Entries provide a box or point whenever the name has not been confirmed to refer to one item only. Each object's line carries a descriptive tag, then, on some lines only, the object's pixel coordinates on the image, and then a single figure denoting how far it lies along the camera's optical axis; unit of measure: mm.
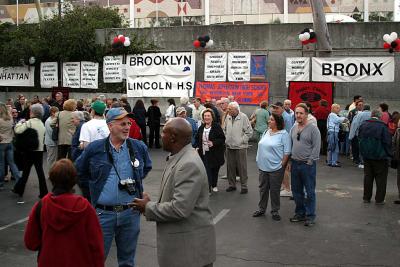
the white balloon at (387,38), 16078
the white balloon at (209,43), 18391
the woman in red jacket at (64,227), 4016
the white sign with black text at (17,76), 22047
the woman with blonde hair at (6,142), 10758
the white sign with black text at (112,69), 19734
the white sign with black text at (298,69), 17234
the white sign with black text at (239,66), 18016
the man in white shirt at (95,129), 7635
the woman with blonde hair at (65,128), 10719
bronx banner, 16344
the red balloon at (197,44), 18312
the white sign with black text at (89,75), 20328
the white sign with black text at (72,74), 20688
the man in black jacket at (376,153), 9898
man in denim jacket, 4996
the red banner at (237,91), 17953
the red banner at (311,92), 16562
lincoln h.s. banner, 18766
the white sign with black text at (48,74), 21219
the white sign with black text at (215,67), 18281
